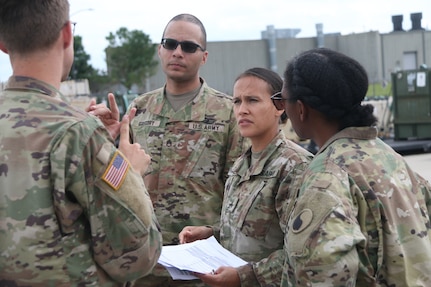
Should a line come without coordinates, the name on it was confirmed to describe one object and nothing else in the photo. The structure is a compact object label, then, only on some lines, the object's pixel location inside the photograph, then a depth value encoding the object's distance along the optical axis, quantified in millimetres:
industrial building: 33094
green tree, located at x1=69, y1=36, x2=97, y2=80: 44794
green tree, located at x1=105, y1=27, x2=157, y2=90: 41806
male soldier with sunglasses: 3824
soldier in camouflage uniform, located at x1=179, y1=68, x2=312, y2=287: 2869
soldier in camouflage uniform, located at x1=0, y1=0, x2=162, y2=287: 1905
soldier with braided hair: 2023
